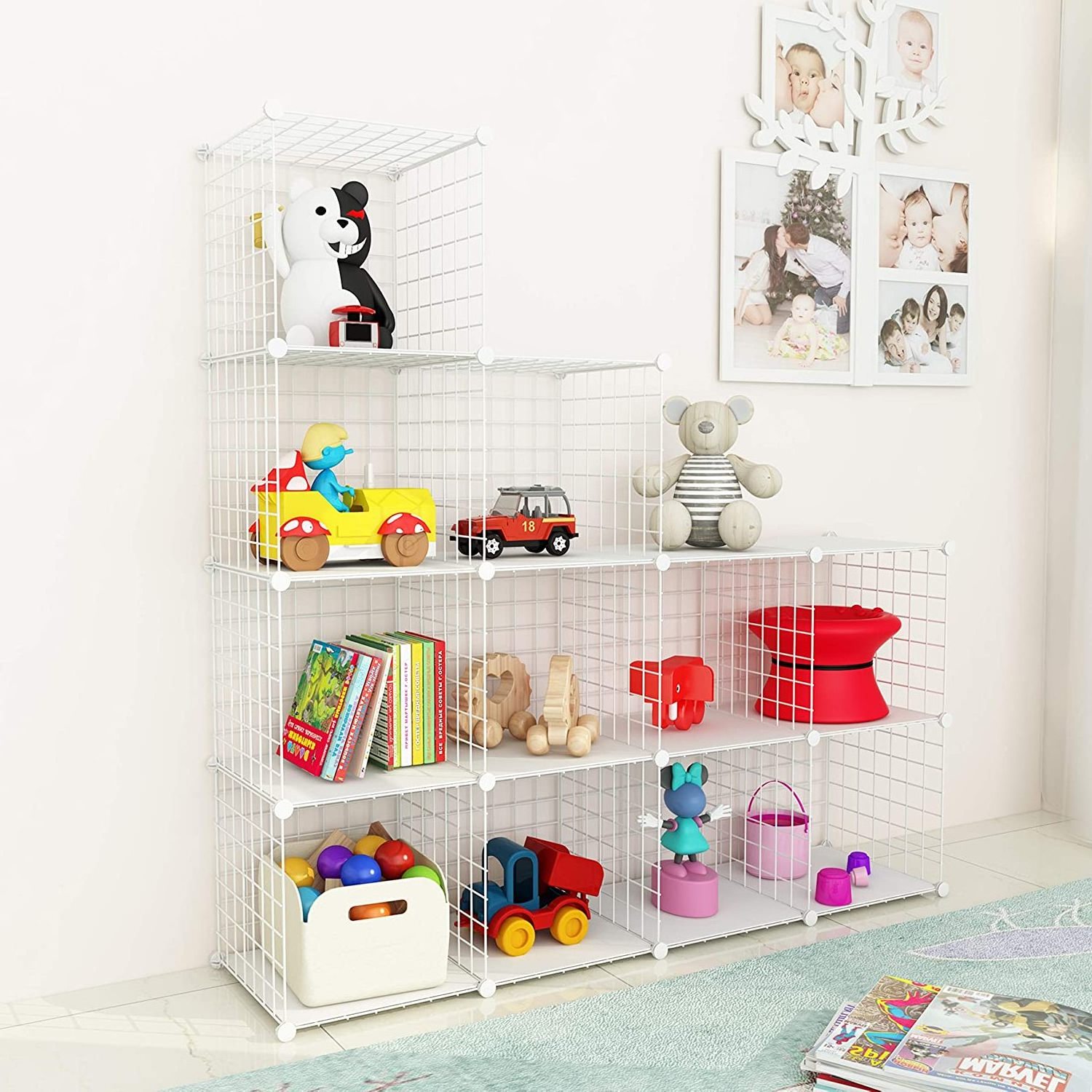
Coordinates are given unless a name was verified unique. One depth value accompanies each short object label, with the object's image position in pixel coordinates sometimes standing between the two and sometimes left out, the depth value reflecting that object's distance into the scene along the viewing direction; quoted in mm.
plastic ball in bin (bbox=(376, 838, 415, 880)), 2439
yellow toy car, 2193
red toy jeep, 2445
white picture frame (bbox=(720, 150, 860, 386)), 2998
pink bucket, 2943
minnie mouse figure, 2713
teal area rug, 2039
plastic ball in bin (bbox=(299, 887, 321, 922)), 2295
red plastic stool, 2850
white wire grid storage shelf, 2434
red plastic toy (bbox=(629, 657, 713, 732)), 2672
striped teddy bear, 2697
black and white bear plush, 2340
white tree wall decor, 3035
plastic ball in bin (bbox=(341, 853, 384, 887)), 2348
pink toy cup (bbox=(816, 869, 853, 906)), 2812
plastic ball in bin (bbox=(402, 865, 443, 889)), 2418
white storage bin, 2240
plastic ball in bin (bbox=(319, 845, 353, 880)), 2416
